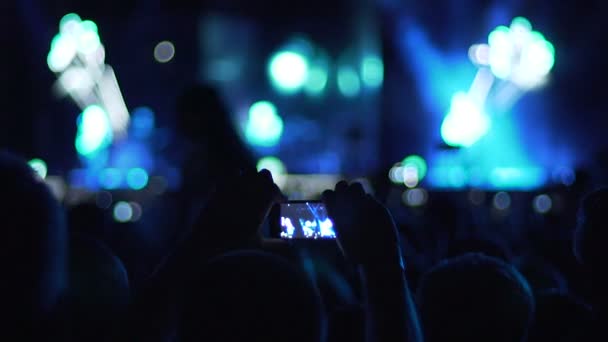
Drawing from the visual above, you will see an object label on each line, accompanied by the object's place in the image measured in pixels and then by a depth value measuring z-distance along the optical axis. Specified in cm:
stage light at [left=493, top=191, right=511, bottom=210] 1304
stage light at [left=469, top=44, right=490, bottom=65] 1355
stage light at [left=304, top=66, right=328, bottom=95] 1759
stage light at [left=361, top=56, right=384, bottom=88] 1500
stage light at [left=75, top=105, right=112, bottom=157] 1441
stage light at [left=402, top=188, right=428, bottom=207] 1341
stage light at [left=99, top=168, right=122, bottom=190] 1445
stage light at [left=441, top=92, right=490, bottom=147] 1352
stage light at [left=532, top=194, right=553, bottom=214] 1070
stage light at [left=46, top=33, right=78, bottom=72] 1359
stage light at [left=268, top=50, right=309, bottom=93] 1727
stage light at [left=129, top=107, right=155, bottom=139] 1519
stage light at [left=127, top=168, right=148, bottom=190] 1461
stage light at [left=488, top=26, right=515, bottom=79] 1318
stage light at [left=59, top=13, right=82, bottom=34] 1374
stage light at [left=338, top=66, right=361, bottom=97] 1711
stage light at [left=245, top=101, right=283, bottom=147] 1694
